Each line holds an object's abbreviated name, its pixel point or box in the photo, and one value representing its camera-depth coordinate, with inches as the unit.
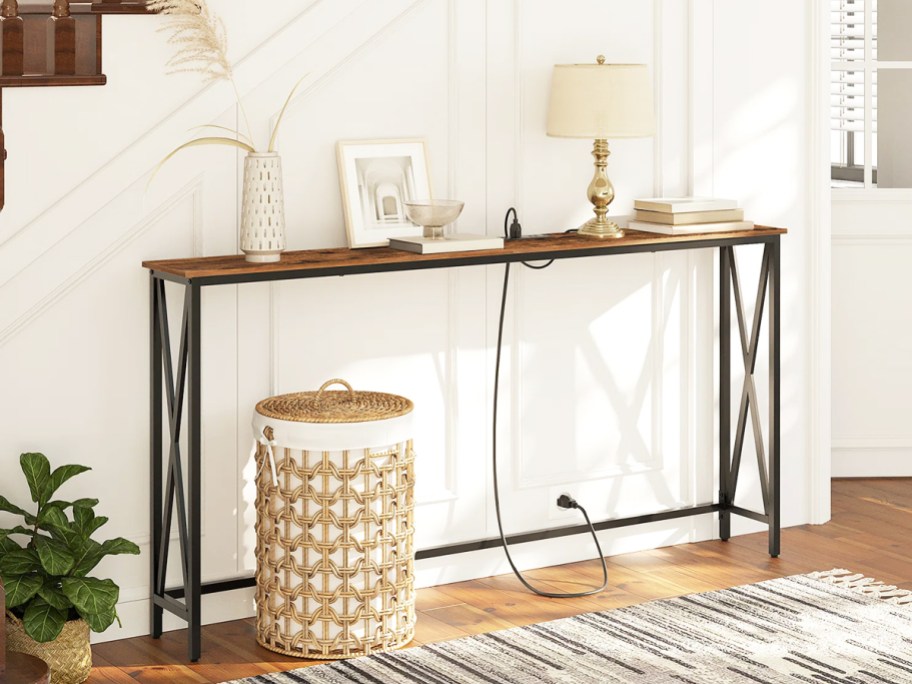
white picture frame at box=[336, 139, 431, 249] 232.3
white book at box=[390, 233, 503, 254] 224.2
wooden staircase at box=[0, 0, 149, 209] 189.8
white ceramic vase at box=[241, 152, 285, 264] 213.4
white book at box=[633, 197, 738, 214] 250.5
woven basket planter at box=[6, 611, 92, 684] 201.4
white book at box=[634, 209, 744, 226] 250.5
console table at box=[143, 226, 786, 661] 207.0
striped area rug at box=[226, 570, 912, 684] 206.7
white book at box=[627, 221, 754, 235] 250.2
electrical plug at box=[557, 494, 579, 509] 261.2
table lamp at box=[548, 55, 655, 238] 237.7
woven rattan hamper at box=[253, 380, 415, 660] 213.4
